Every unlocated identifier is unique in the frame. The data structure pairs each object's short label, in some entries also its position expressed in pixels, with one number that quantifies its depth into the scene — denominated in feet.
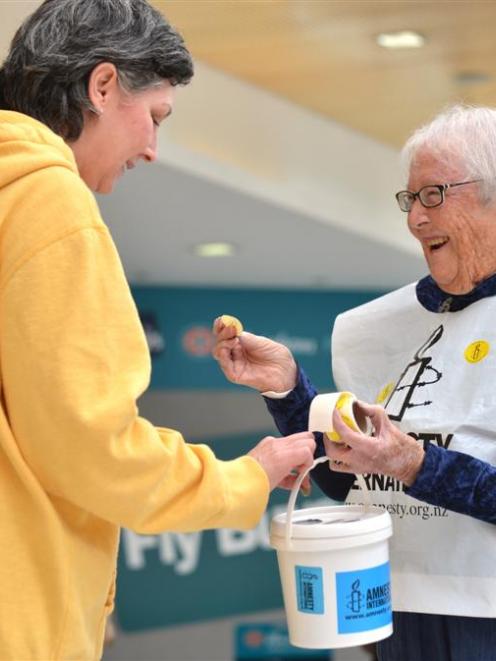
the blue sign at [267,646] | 22.87
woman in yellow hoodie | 6.70
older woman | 7.87
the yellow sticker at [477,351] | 8.22
